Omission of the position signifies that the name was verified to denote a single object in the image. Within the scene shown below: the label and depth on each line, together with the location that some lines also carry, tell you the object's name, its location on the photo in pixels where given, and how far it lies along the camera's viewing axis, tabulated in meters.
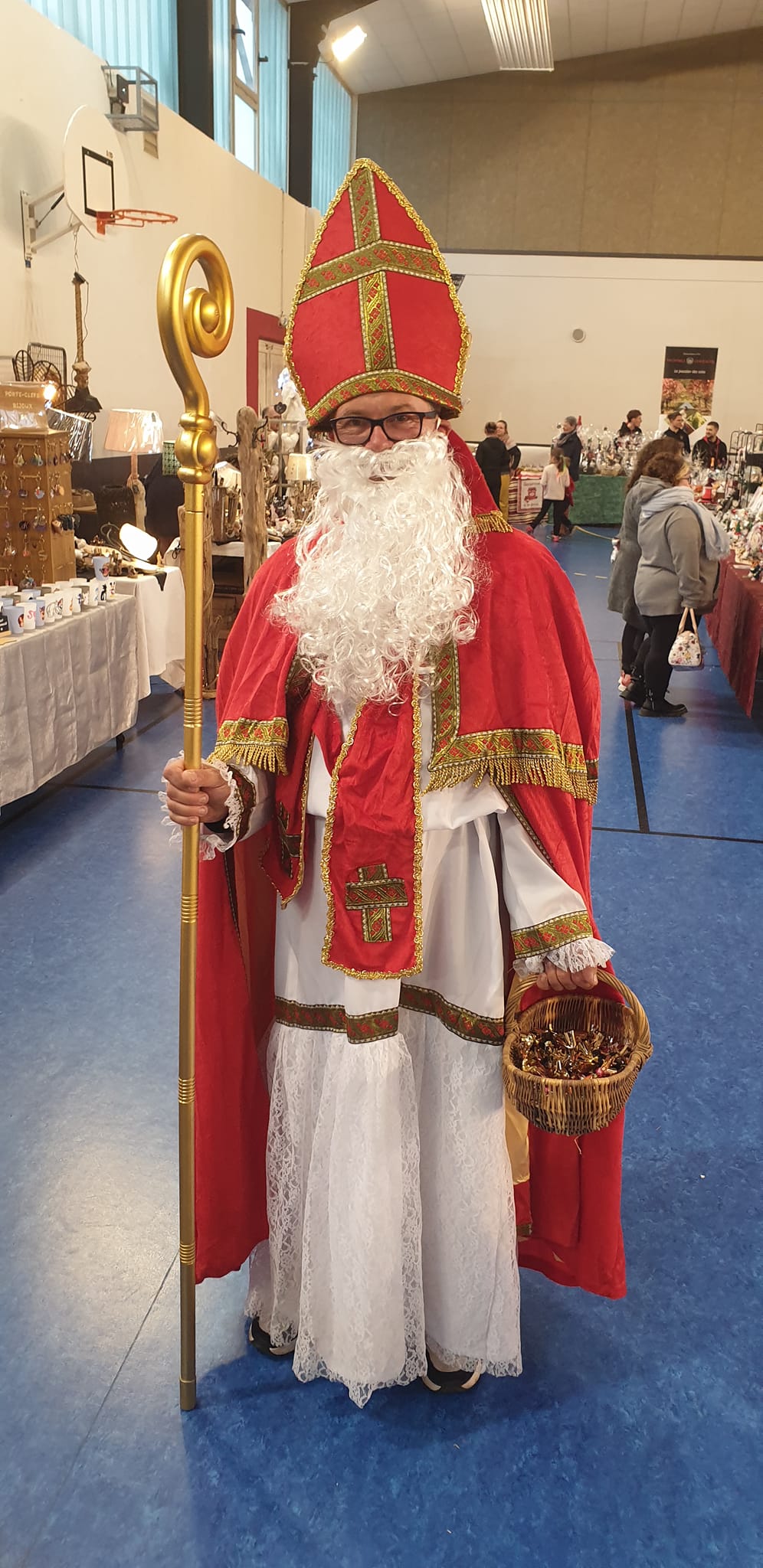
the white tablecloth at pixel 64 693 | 4.09
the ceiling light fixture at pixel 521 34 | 10.99
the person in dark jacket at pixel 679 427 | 12.04
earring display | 4.60
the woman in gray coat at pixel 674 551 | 5.74
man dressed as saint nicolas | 1.57
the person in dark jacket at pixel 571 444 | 14.59
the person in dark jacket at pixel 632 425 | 15.60
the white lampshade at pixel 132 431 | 6.94
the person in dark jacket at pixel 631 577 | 5.93
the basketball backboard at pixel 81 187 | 6.31
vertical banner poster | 16.77
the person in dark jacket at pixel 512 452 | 12.69
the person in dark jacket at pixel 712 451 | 13.12
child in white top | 13.24
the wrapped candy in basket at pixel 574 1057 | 1.58
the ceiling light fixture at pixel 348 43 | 12.75
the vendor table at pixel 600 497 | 15.38
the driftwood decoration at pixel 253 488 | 5.78
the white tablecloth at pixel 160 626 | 5.46
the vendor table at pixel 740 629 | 6.06
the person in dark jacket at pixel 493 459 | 11.93
